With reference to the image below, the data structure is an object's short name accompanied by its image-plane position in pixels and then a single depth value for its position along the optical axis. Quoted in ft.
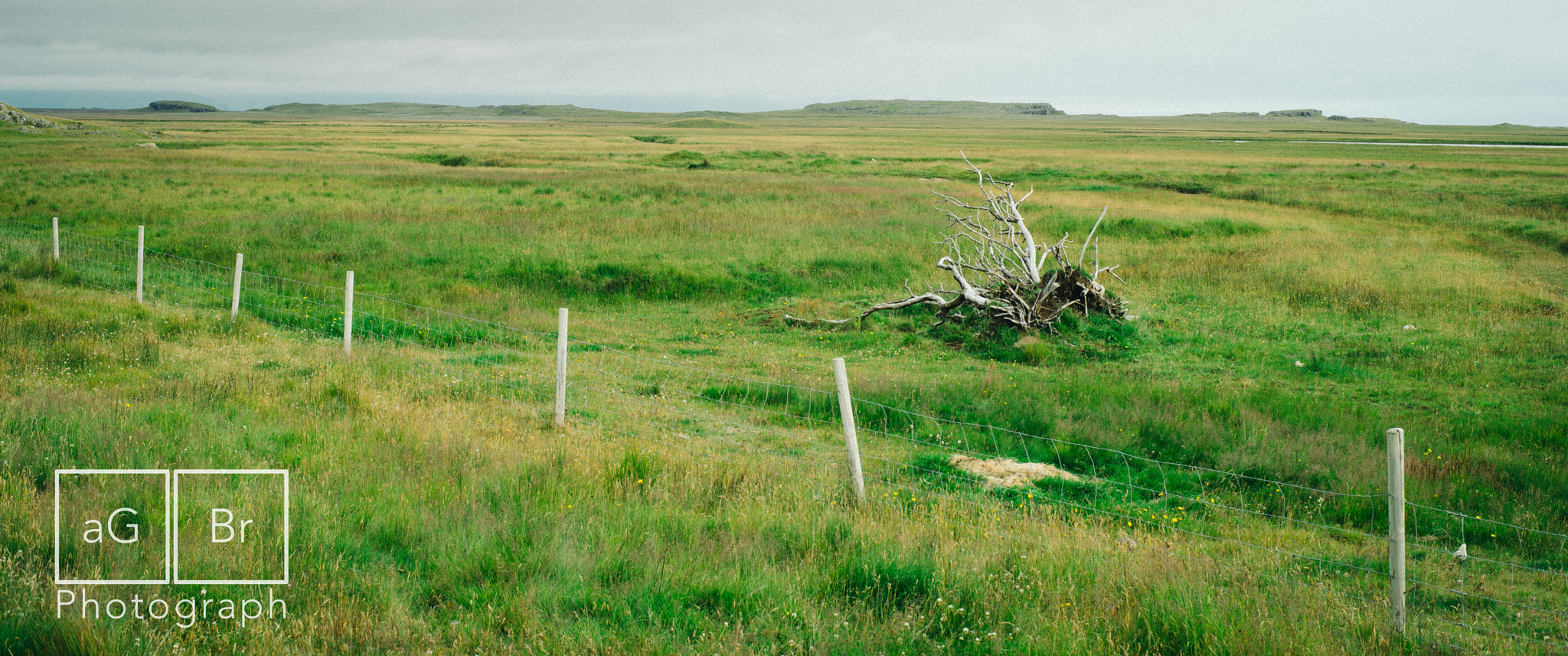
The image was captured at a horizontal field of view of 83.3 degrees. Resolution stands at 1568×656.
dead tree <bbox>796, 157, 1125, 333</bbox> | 51.16
